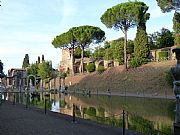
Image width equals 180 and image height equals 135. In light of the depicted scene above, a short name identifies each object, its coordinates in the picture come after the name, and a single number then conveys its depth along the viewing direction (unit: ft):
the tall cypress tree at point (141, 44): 101.19
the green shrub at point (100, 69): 124.46
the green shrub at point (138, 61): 103.19
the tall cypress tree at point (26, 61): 253.29
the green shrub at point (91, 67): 136.25
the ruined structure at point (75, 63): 132.42
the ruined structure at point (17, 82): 177.65
